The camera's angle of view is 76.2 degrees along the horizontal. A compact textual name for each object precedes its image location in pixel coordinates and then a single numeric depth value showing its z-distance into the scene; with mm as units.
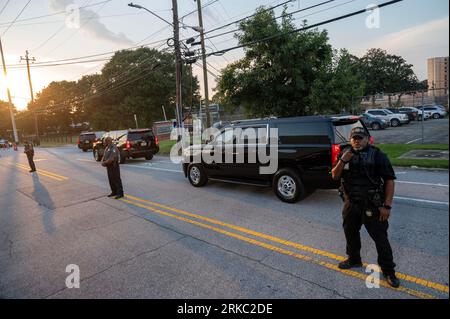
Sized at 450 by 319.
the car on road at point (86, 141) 27938
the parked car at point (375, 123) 23547
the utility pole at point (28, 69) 45344
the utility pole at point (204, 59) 16531
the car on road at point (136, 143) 15734
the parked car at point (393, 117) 25166
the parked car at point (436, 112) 29750
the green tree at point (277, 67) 13375
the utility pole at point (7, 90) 40500
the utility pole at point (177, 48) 16797
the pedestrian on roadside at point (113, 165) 7883
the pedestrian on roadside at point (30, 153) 14719
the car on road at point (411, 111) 28344
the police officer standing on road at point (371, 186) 3150
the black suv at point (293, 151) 5871
